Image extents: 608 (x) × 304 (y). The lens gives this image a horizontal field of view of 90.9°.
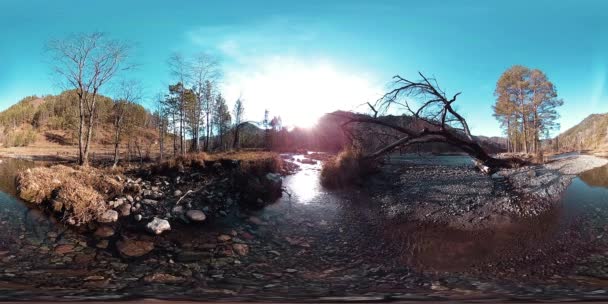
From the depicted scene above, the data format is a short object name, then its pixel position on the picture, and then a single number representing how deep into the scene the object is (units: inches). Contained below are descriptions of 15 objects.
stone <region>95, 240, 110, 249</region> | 167.8
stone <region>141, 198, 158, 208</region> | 252.4
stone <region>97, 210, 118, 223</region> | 210.3
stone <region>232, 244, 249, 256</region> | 161.6
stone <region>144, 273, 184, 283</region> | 124.5
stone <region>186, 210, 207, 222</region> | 213.6
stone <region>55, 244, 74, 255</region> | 160.2
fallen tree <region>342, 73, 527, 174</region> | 341.7
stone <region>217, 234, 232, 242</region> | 180.1
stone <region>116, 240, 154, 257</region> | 159.3
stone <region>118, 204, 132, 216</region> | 225.8
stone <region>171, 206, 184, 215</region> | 225.6
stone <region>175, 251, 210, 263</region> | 150.3
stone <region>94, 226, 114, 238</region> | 186.2
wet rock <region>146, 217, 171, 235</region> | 189.0
